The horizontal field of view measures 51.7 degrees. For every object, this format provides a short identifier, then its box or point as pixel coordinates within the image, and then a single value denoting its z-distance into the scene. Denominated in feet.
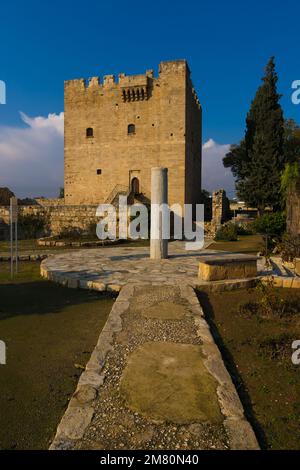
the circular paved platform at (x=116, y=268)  21.71
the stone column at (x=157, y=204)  30.58
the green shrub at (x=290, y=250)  26.96
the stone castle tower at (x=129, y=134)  78.69
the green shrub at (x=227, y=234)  55.77
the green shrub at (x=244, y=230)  64.55
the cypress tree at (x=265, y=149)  79.77
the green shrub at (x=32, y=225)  65.16
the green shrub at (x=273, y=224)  45.42
